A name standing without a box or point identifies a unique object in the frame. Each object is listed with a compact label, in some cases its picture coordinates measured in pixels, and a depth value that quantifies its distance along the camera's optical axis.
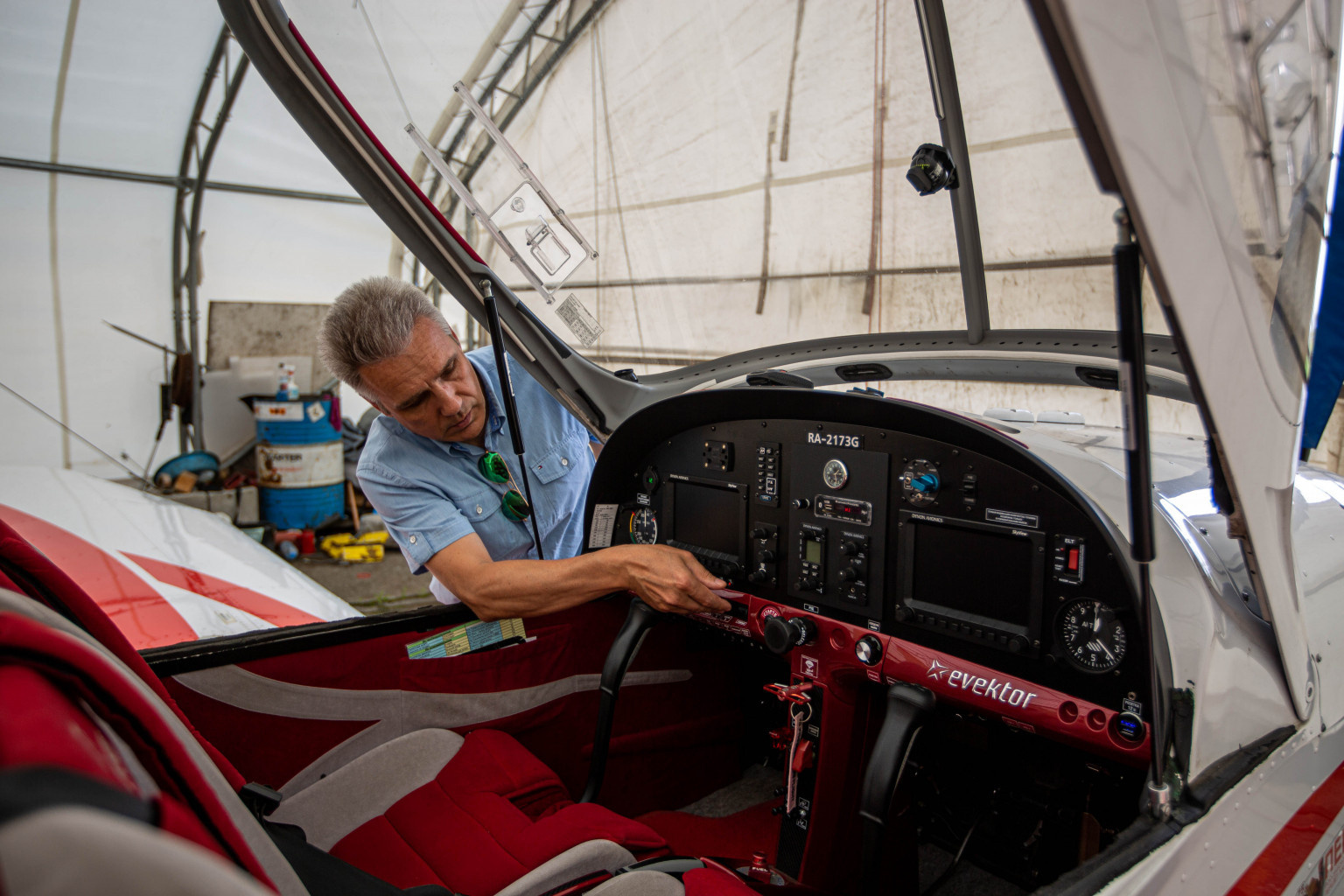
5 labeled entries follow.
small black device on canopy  1.37
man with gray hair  1.49
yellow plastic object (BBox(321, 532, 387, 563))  5.52
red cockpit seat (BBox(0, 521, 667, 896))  1.23
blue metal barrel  5.75
